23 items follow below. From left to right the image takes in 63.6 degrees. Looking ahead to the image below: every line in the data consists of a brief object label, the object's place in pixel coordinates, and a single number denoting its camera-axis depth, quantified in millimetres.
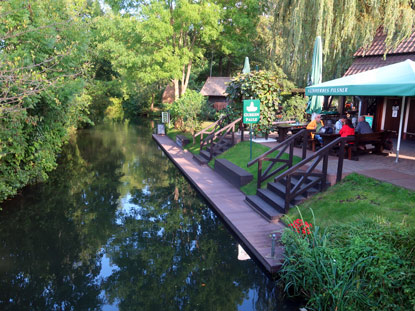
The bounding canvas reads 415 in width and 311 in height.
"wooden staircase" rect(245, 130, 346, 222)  8031
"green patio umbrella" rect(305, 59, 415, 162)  7557
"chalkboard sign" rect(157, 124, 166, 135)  26766
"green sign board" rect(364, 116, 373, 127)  15578
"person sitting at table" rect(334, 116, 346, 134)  11314
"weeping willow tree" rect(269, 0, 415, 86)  13344
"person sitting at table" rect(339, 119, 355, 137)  10102
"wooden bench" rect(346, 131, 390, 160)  9826
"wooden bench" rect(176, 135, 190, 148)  20344
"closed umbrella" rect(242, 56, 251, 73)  16631
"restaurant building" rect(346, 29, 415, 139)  13829
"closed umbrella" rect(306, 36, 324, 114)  13062
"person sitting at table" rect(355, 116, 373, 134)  10352
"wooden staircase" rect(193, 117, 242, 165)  15672
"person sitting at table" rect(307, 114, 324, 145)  11477
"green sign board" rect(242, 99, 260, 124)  12039
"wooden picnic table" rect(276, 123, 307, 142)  13680
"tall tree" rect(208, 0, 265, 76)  26906
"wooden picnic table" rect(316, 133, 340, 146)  10102
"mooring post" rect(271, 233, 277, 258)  6255
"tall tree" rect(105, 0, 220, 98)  23828
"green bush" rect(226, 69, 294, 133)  14602
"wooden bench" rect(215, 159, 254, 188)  11078
